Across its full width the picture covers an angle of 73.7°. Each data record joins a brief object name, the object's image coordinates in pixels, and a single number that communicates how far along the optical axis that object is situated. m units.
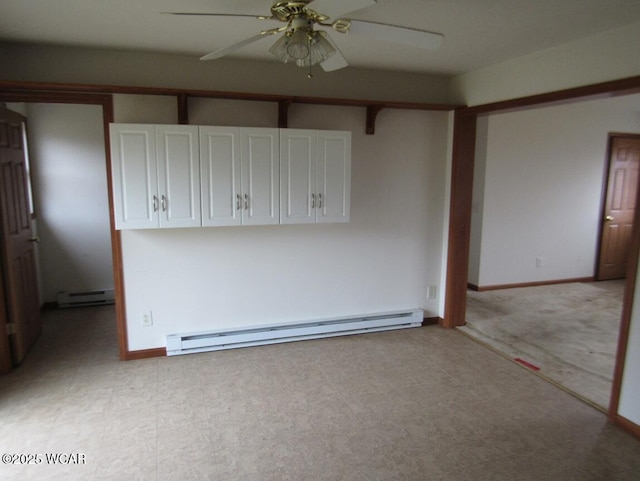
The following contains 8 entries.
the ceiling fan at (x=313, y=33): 1.87
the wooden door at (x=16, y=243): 3.27
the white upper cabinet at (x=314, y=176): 3.42
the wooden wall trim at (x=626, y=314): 2.55
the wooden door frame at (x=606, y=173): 5.96
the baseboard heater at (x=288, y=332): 3.61
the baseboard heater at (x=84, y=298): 4.80
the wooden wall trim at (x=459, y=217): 4.07
